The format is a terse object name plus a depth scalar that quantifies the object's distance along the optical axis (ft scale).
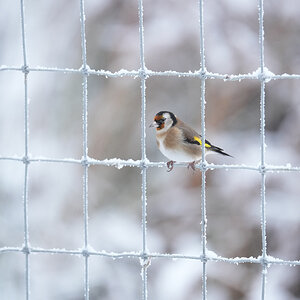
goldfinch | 25.14
